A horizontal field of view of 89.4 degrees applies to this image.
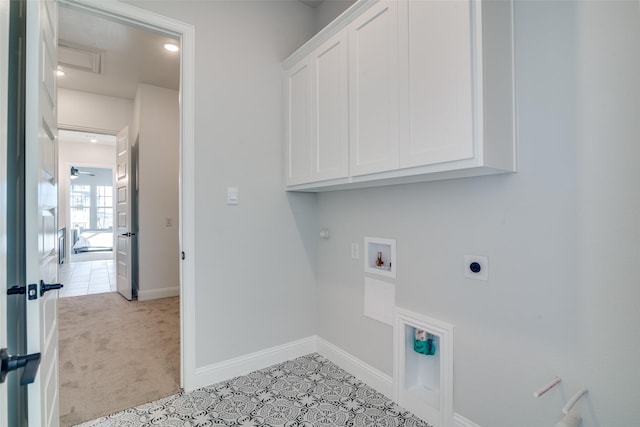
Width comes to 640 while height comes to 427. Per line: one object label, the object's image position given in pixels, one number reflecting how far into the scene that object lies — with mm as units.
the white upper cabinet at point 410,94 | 1311
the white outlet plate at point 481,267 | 1553
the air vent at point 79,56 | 3285
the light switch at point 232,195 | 2332
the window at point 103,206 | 10172
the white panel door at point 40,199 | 1018
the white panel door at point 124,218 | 4426
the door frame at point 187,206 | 2162
